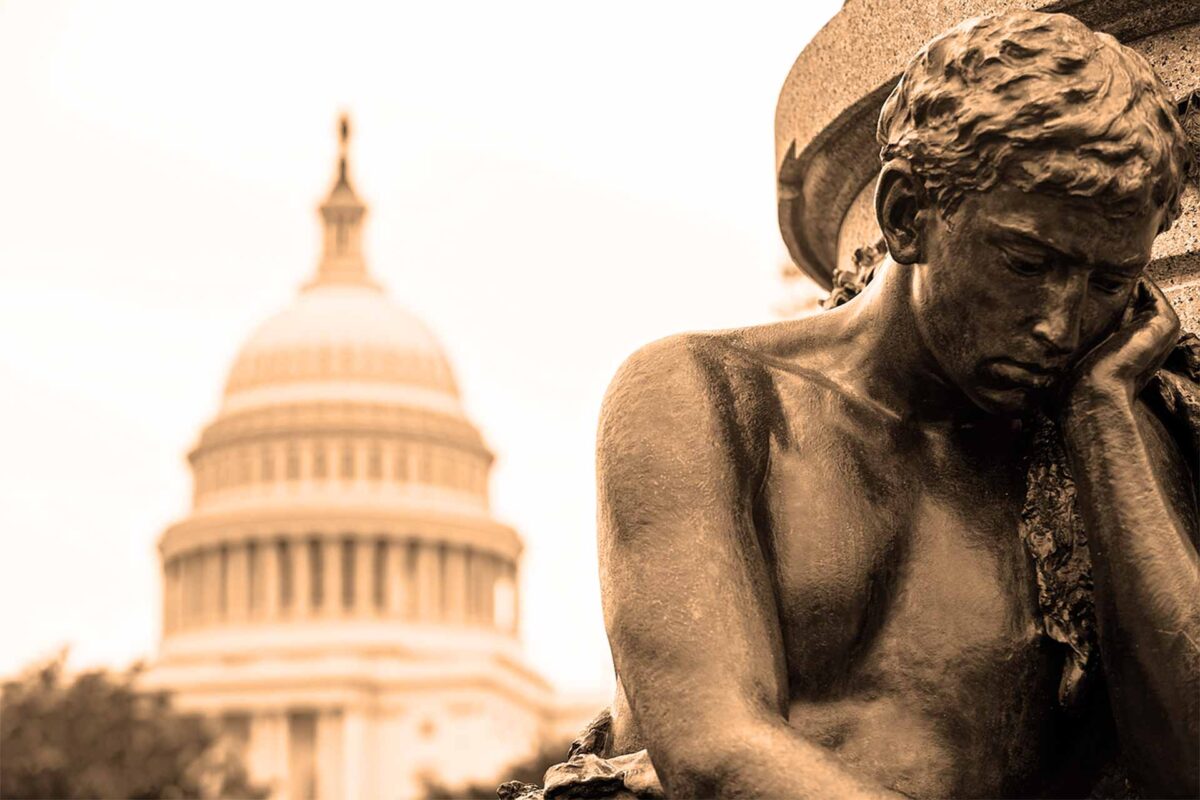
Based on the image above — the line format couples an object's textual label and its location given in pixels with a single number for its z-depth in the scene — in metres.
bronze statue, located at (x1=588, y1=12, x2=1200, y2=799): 3.24
